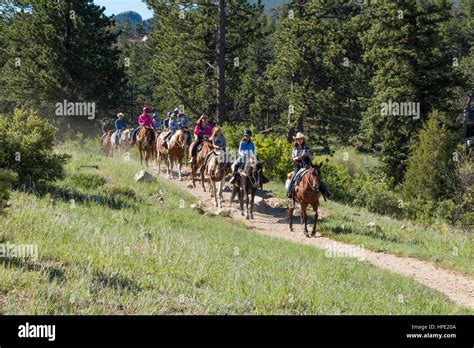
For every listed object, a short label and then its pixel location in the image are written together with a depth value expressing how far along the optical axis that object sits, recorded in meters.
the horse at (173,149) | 21.38
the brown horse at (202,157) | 19.66
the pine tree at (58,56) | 36.12
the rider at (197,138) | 20.33
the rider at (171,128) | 22.53
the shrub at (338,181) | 27.14
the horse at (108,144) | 31.25
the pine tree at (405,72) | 31.00
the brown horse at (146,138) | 24.00
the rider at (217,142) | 18.36
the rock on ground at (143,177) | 18.81
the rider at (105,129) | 32.34
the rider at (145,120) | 24.08
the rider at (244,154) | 16.59
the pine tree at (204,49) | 31.61
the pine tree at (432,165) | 28.22
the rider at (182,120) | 22.22
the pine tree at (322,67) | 40.09
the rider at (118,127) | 28.78
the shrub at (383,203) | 25.75
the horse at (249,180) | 16.34
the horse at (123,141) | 28.19
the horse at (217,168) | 17.94
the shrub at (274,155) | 24.56
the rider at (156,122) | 27.63
